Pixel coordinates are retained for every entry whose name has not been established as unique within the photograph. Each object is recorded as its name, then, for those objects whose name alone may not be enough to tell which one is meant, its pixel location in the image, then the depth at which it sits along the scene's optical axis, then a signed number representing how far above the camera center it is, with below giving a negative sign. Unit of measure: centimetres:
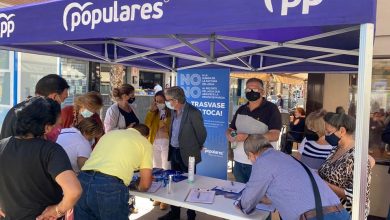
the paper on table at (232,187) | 281 -81
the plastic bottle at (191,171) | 304 -71
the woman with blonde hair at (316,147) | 299 -44
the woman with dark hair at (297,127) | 632 -55
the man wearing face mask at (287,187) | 187 -52
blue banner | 488 -17
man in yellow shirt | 222 -55
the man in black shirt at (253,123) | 318 -25
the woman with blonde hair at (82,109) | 318 -17
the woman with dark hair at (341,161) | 217 -42
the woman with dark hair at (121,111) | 399 -22
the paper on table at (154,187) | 272 -80
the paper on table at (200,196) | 252 -80
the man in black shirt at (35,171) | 154 -38
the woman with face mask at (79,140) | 246 -36
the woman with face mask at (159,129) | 434 -46
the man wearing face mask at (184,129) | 351 -36
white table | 227 -81
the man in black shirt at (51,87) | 248 +3
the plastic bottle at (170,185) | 271 -76
